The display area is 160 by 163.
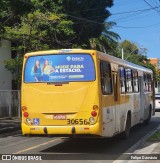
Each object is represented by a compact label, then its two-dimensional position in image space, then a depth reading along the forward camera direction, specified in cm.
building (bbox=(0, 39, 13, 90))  3028
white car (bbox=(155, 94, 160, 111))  3612
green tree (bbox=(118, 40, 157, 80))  7979
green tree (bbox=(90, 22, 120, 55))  4991
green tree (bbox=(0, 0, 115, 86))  2970
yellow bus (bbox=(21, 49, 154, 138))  1247
